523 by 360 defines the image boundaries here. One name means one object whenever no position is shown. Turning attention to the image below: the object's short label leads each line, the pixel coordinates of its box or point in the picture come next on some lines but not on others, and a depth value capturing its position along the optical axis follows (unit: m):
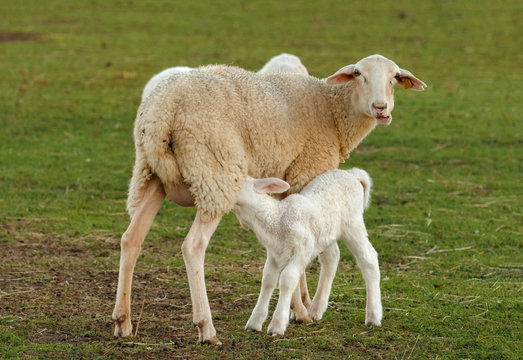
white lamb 12.91
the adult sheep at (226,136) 12.64
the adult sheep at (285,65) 18.03
